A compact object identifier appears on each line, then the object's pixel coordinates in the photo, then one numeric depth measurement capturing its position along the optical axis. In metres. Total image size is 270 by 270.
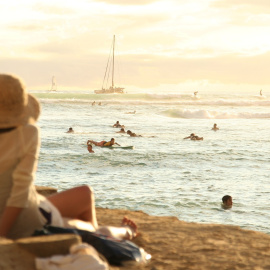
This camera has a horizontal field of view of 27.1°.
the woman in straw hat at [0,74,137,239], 3.86
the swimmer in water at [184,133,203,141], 30.84
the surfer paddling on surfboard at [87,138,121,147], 25.55
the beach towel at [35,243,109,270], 3.78
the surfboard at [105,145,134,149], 25.76
